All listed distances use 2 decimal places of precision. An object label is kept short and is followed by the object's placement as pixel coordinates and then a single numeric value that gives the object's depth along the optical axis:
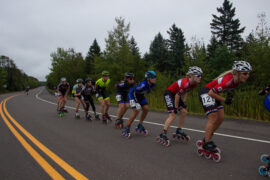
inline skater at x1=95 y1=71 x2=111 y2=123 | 8.06
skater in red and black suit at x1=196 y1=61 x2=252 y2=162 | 3.36
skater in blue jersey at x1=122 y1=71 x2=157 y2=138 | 5.32
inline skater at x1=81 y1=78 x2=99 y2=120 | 8.81
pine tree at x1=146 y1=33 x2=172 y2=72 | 48.34
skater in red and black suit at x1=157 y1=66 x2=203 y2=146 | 4.51
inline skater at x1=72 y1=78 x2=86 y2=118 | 9.52
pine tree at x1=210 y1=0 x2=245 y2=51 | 44.81
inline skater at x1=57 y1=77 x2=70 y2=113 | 10.73
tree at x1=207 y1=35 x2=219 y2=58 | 44.16
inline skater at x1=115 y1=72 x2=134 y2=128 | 6.89
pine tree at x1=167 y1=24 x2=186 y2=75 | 47.81
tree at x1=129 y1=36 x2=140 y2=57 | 59.08
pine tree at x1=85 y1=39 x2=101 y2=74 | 53.41
